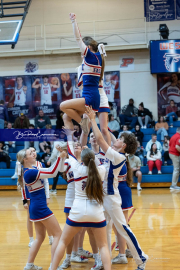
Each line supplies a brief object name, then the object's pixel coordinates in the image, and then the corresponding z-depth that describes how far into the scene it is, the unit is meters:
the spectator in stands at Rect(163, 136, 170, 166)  11.27
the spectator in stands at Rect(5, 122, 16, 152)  12.27
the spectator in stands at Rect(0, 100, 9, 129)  13.94
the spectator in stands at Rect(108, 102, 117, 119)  13.48
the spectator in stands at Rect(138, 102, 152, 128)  13.12
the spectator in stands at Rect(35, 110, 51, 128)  13.02
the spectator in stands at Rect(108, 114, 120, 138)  12.27
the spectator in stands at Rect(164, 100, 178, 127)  13.21
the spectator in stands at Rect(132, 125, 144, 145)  11.86
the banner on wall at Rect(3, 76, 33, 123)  14.47
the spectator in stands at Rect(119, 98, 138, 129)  12.95
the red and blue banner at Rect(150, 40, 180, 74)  12.88
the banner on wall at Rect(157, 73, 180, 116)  14.02
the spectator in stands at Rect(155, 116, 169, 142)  12.31
